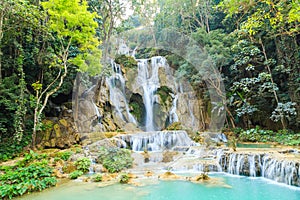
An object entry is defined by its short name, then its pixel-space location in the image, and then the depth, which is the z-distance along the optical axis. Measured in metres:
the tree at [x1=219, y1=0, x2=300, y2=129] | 10.73
